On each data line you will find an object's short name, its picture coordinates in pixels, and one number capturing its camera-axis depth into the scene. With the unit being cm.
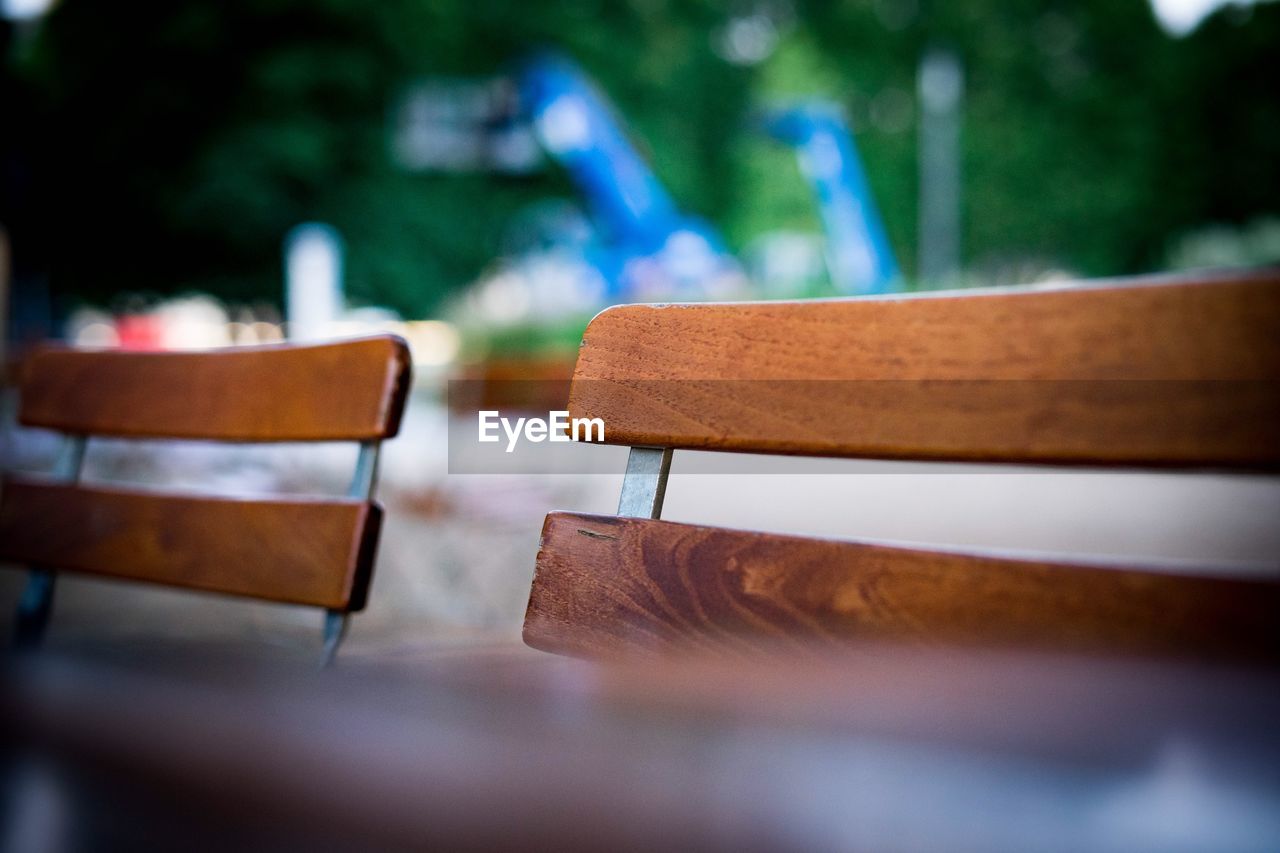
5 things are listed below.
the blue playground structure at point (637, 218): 1096
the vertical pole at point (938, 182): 1917
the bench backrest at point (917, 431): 62
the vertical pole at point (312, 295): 948
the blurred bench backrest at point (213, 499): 108
